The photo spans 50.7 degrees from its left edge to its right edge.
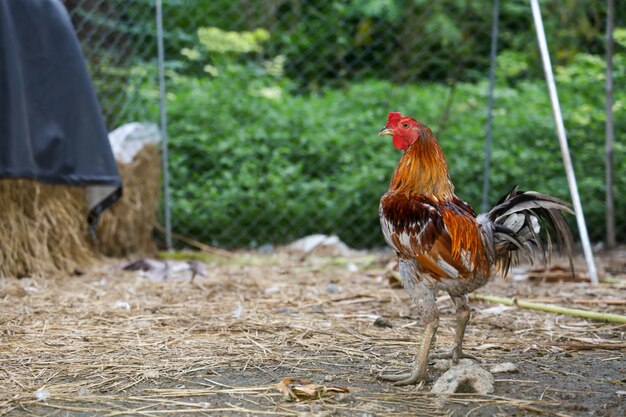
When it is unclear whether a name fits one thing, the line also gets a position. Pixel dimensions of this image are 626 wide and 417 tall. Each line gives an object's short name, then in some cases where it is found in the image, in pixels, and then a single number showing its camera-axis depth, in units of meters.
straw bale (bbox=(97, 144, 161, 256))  5.15
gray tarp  3.78
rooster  2.31
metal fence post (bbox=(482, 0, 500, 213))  5.66
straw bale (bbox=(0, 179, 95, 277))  4.04
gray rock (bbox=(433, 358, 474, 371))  2.41
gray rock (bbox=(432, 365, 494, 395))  2.11
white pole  4.02
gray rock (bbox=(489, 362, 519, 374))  2.33
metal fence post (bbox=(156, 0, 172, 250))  5.34
